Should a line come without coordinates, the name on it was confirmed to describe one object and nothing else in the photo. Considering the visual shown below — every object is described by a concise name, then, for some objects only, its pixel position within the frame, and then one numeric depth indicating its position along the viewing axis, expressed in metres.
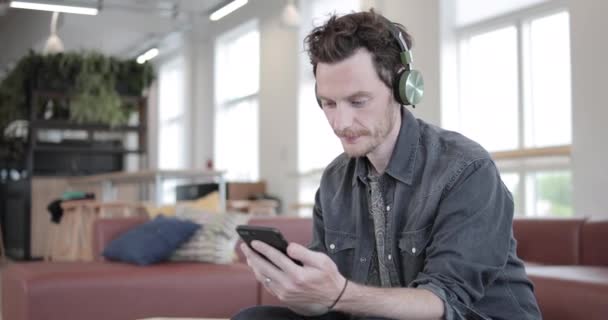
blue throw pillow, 3.51
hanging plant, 8.83
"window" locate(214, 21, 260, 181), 10.16
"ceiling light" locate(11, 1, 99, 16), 8.79
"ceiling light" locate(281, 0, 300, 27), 7.69
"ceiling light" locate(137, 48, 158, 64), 11.59
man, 1.38
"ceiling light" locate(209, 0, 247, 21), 8.31
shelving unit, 8.80
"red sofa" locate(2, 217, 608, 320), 2.64
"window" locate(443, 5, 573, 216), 5.50
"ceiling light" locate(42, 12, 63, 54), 8.84
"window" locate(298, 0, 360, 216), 8.48
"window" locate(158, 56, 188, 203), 12.48
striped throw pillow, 3.66
